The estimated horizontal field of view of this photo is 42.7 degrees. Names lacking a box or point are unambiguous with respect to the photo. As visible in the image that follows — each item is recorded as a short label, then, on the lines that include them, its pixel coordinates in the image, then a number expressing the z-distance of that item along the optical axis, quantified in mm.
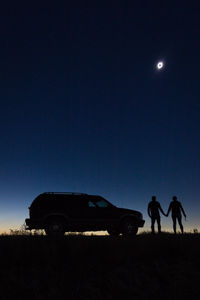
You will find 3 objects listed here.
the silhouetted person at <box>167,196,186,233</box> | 13148
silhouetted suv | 11453
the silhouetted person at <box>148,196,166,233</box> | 13171
